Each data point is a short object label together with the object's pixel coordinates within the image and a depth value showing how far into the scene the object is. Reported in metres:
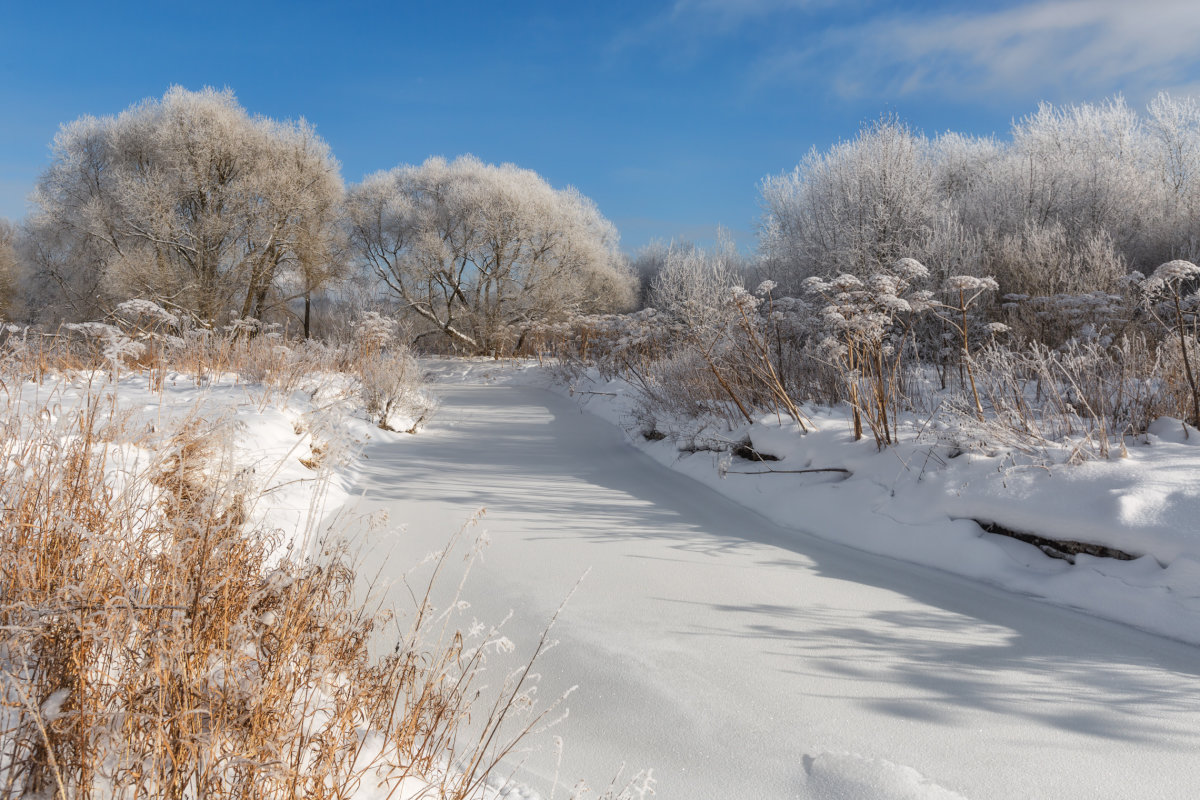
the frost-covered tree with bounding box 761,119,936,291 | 11.26
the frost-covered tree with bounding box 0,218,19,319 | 19.30
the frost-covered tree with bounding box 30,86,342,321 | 15.42
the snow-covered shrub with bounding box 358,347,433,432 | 7.70
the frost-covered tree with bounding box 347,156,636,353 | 20.98
